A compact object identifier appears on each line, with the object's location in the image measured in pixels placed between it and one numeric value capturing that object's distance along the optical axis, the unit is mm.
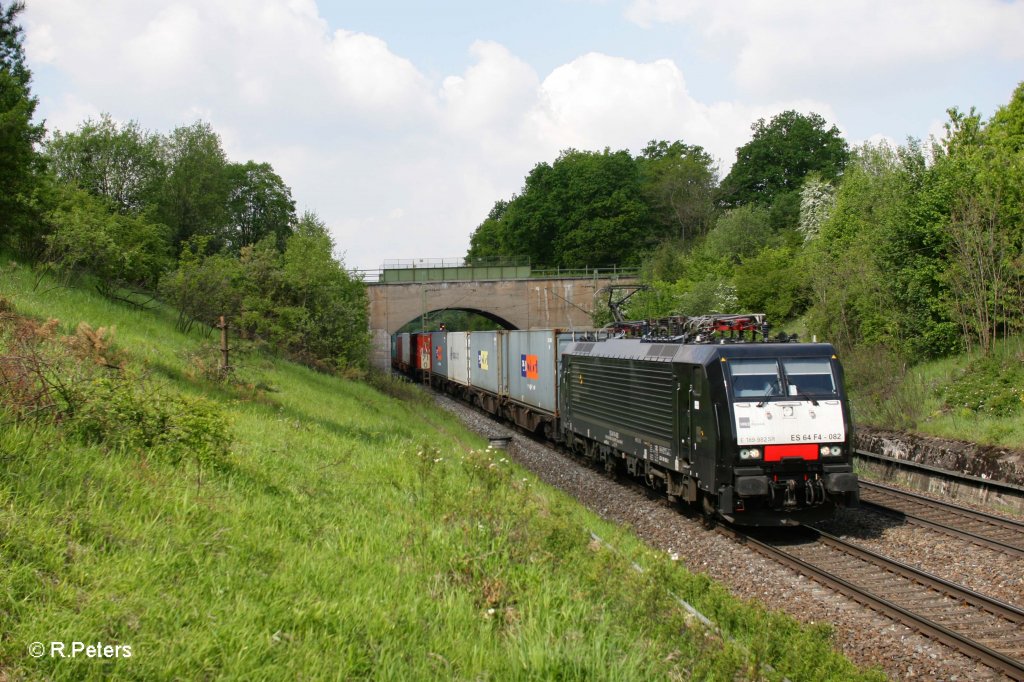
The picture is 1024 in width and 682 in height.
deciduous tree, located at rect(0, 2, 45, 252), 20766
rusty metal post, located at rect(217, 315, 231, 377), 15899
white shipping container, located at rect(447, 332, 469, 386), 35481
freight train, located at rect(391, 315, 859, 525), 12094
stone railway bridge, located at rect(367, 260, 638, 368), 53750
